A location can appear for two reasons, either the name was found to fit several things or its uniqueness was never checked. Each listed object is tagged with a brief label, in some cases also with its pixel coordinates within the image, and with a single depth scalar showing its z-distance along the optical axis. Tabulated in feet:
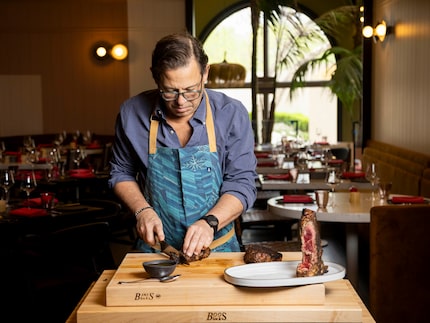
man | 8.19
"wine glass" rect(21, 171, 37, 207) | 16.74
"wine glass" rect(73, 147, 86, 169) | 26.20
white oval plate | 5.84
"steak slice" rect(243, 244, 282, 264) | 6.86
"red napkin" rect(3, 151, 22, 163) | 28.08
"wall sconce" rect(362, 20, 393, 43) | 28.45
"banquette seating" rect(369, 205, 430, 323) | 12.44
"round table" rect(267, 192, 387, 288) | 13.96
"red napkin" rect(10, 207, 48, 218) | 15.29
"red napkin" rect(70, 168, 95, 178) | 23.66
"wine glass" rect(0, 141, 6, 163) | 28.38
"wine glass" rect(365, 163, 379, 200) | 17.24
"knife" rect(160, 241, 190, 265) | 6.92
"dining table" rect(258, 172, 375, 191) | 18.97
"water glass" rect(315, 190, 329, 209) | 14.46
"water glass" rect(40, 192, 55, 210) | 15.96
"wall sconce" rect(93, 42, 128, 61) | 41.60
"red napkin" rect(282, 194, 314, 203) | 15.31
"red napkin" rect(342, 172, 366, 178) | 19.76
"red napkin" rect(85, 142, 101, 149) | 34.47
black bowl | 6.25
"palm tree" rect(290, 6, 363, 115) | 41.09
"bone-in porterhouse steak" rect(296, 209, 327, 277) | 6.13
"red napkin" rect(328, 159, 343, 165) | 23.58
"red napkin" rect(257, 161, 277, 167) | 25.01
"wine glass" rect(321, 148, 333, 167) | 22.61
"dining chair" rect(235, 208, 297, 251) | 18.30
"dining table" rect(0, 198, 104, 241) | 14.79
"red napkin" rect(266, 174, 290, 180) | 20.06
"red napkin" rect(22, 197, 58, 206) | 16.31
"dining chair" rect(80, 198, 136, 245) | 15.82
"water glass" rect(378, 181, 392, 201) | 15.53
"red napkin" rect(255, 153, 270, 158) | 29.19
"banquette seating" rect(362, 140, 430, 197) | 20.49
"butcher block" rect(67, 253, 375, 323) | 5.74
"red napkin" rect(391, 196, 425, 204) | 14.92
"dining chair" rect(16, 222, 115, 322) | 12.52
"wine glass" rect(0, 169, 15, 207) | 15.74
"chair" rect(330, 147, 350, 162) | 34.83
